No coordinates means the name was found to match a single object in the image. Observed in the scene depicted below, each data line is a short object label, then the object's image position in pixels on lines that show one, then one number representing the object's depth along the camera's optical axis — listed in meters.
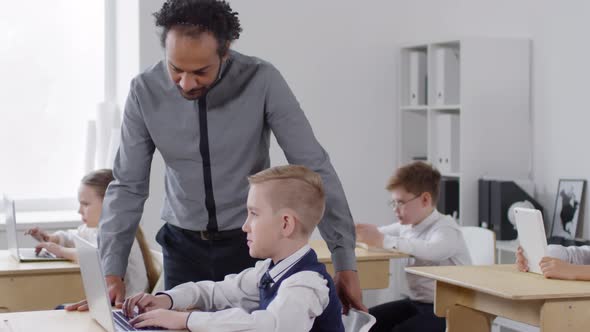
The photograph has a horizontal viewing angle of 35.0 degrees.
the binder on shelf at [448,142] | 5.04
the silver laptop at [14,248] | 3.59
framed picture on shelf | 4.54
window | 5.13
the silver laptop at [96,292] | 1.76
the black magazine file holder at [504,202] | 4.78
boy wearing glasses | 3.63
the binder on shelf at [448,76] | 5.05
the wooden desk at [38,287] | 3.31
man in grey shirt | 2.21
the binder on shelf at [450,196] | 5.05
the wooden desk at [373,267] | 3.75
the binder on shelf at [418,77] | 5.30
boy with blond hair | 1.83
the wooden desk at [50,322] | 1.89
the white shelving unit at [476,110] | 4.97
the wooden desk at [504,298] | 2.69
